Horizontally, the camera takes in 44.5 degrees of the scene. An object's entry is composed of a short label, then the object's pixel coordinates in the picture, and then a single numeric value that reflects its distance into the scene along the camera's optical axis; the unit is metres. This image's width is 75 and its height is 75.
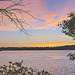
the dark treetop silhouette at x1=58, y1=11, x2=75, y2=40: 11.22
